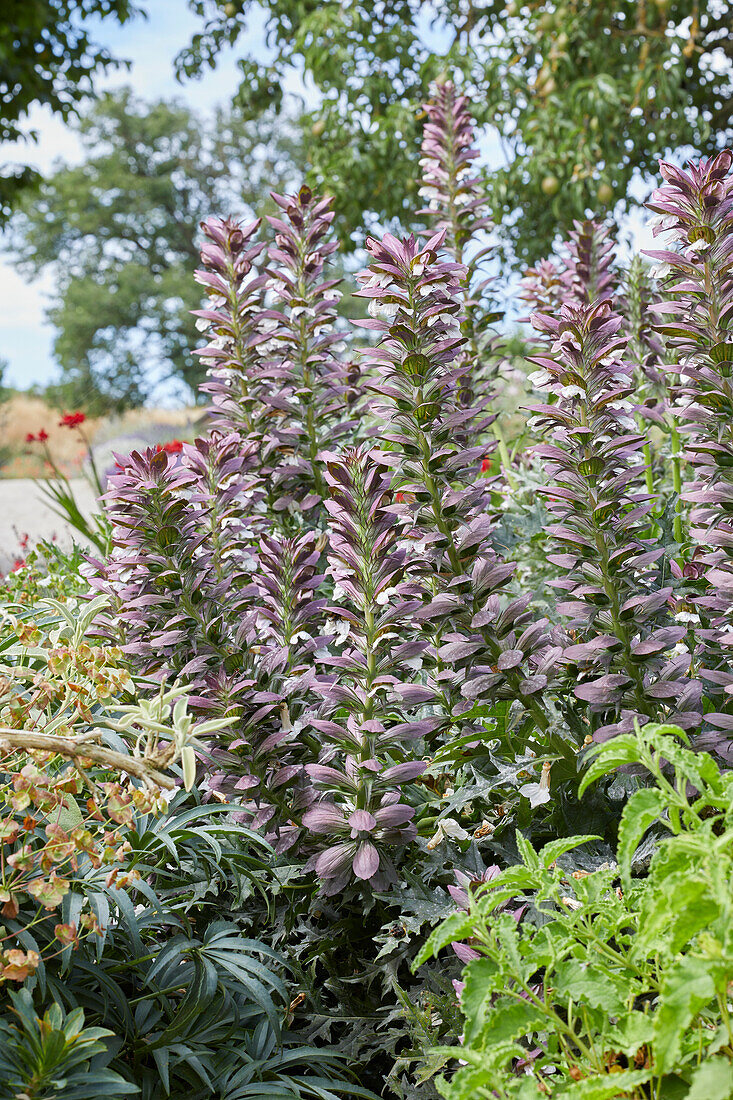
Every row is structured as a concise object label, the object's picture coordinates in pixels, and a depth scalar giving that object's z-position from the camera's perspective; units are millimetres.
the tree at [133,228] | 24531
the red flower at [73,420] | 4832
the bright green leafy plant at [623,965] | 772
